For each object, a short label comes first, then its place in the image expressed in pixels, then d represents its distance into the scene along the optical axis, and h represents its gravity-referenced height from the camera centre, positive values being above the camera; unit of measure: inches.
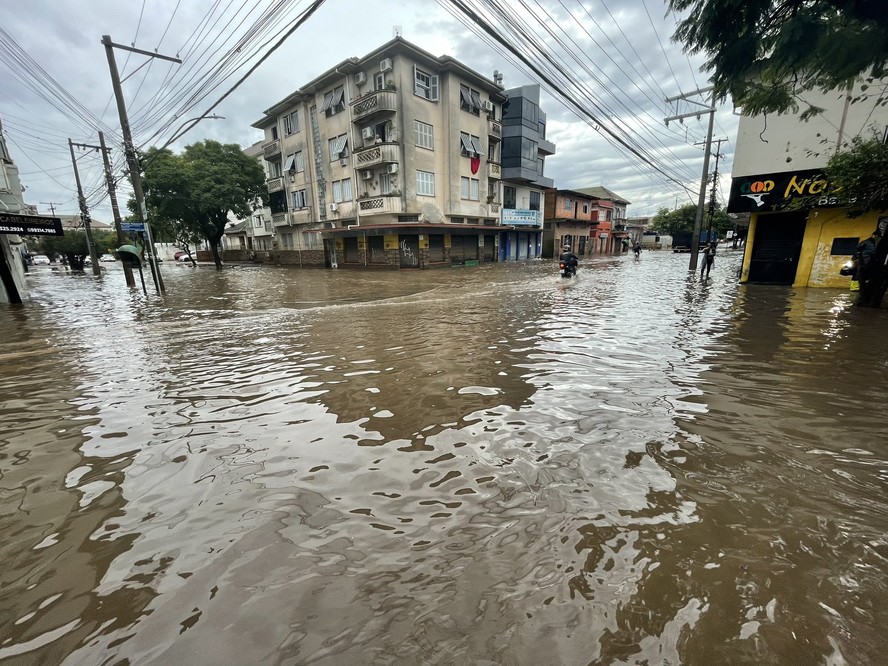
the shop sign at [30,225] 504.1 +39.8
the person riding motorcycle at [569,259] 749.9 -33.0
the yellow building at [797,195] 514.0 +61.7
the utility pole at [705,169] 761.6 +142.1
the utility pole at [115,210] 727.1 +82.4
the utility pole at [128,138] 577.0 +172.9
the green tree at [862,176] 369.1 +58.8
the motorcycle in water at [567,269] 749.3 -51.3
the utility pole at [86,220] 1088.2 +95.5
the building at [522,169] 1376.7 +272.1
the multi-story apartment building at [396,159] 1040.8 +263.8
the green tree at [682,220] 2017.7 +130.1
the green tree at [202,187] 1155.9 +197.7
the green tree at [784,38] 196.1 +105.9
